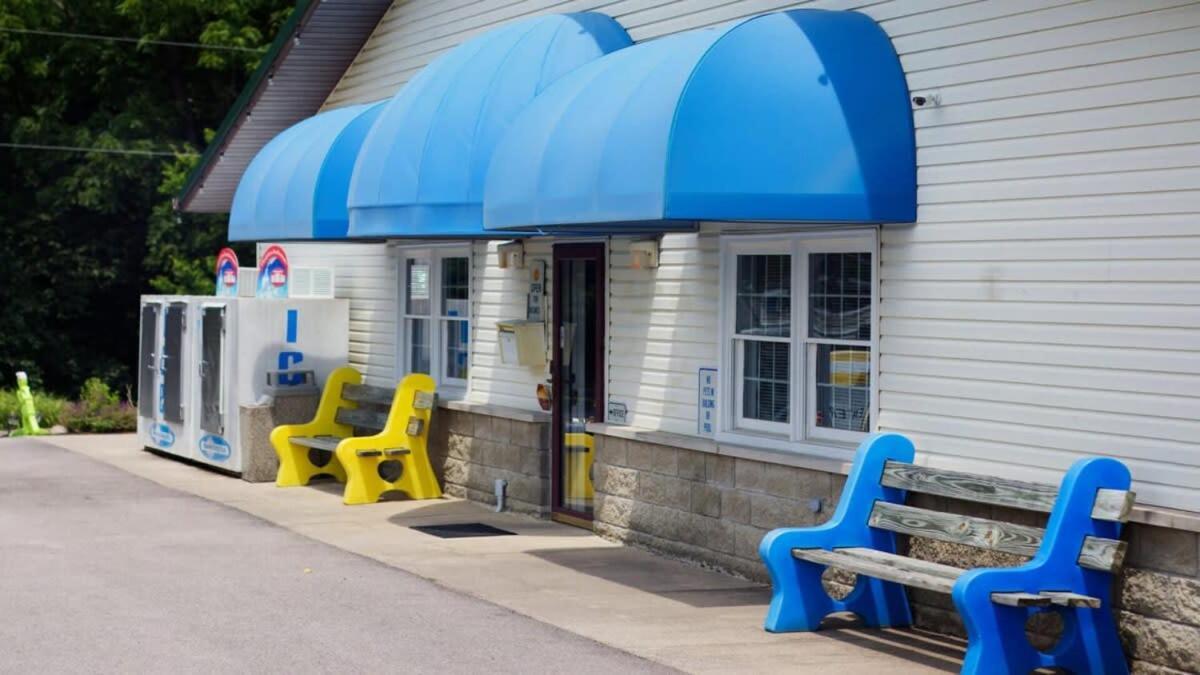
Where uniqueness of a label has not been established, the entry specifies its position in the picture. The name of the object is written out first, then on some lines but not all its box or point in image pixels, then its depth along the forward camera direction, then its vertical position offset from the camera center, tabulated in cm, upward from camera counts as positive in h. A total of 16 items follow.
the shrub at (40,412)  2509 -155
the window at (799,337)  1101 -11
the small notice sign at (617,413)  1364 -78
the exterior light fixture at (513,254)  1525 +59
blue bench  836 -131
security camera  1030 +140
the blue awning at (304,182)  1664 +140
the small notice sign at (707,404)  1239 -64
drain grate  1414 -186
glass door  1441 -52
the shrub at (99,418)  2430 -156
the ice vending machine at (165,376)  1945 -76
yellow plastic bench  1600 -131
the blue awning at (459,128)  1380 +162
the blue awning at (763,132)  1020 +119
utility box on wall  1496 -22
